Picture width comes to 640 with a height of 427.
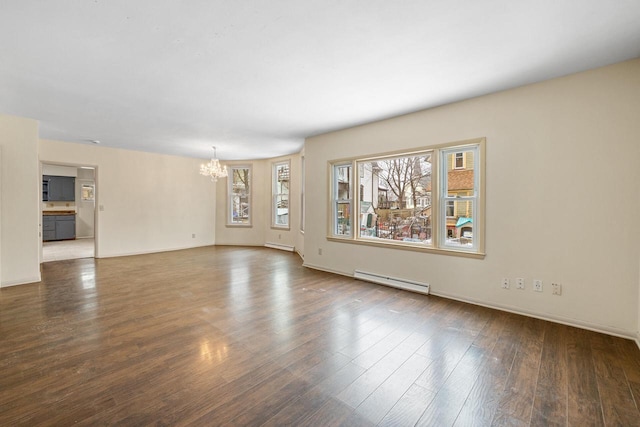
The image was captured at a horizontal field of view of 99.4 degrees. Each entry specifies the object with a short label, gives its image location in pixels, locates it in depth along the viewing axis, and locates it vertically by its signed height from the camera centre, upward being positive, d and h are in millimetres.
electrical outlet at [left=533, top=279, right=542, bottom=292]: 3059 -825
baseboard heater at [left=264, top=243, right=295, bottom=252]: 7520 -1023
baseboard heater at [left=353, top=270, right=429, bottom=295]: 3936 -1094
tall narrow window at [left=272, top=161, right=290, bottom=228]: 7844 +506
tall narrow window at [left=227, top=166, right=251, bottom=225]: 8492 +472
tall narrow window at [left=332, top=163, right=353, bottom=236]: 5066 +231
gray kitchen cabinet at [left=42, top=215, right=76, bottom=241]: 8884 -561
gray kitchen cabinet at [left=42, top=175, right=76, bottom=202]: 9227 +756
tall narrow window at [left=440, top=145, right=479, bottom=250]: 3611 +198
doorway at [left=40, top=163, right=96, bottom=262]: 8444 -59
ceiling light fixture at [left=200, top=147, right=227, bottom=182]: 6145 +949
